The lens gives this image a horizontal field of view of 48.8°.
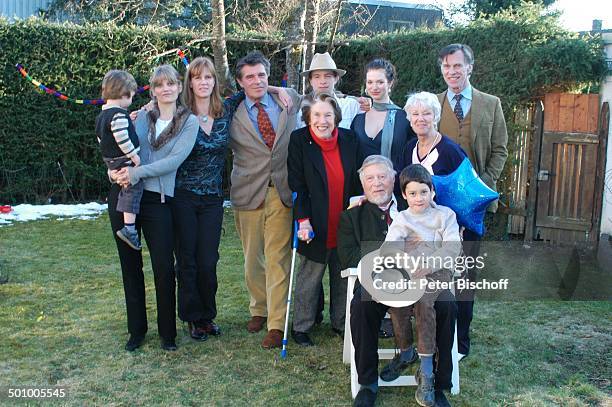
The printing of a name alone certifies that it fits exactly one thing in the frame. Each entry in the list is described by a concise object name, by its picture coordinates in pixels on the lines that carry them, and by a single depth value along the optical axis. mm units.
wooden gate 7215
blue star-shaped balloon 3500
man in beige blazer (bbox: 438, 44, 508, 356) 4105
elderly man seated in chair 3283
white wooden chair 3492
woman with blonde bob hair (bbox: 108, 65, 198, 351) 3947
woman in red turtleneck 4000
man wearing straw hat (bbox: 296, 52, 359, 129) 4285
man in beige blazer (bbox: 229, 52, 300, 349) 4270
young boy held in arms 3820
